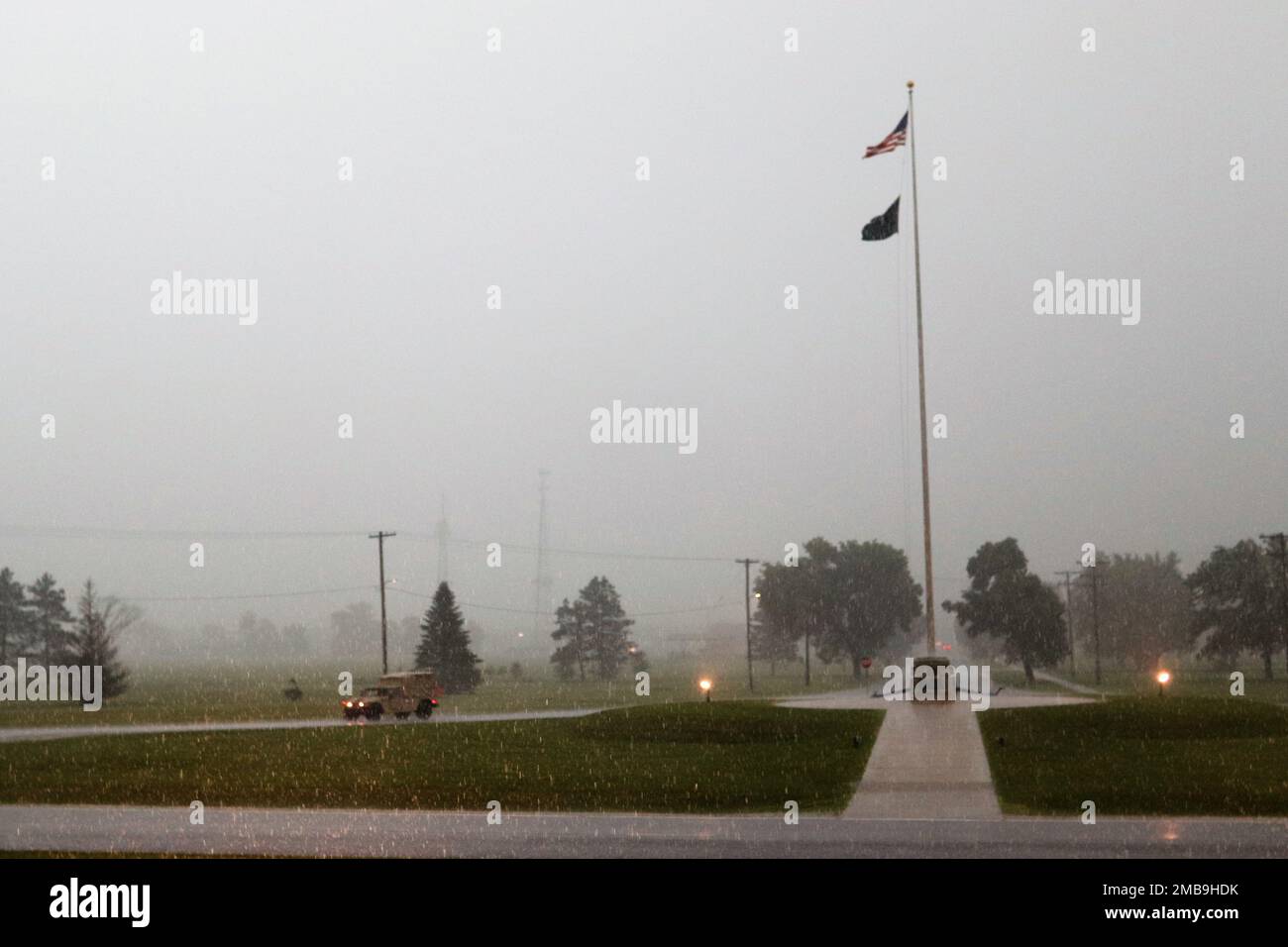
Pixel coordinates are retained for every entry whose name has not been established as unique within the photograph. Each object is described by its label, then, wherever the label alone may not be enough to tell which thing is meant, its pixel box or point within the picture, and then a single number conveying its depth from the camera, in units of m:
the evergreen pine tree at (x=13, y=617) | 113.31
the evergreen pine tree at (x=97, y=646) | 69.81
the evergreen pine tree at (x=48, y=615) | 112.69
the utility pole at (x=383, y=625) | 62.64
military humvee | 44.91
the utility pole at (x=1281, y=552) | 71.69
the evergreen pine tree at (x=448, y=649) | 79.88
